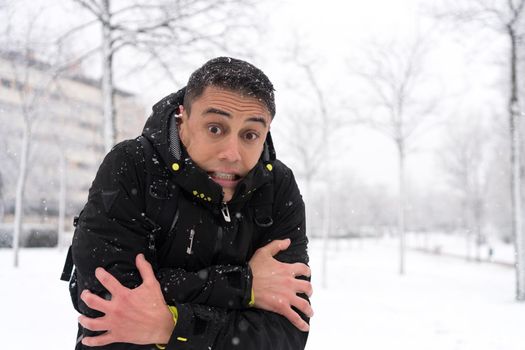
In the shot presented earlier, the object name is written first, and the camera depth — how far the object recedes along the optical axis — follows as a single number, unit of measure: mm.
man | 1559
